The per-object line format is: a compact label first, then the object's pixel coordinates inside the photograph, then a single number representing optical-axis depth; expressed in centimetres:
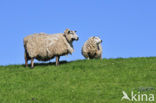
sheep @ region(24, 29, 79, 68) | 2389
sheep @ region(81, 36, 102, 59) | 2744
